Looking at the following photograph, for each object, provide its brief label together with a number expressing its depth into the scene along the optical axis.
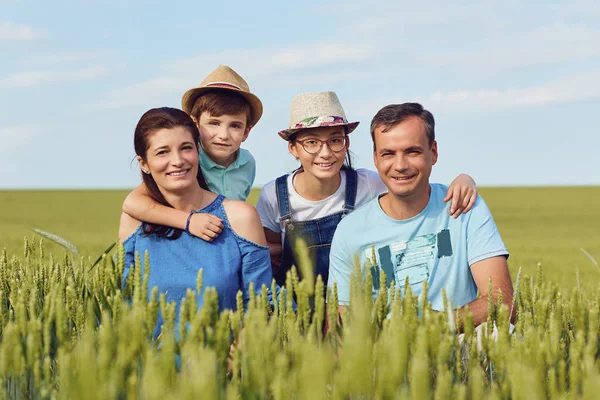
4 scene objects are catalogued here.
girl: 3.70
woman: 3.06
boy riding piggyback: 3.77
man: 3.01
